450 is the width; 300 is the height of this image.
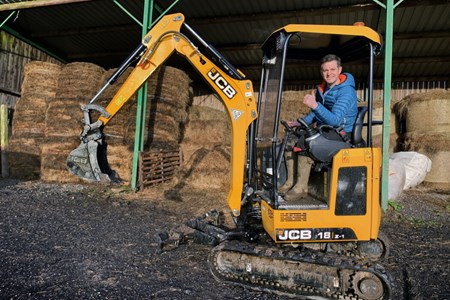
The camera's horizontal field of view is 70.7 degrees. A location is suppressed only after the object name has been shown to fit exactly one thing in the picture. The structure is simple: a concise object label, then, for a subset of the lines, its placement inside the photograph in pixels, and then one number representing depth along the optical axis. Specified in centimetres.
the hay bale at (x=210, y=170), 877
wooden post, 1044
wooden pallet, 839
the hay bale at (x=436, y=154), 873
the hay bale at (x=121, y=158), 878
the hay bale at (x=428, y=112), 929
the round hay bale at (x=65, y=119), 912
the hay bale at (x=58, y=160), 905
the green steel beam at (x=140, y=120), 812
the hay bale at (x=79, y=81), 935
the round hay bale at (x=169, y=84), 918
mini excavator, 309
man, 341
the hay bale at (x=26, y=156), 1005
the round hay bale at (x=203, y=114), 1120
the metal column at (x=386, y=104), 656
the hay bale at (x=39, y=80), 1015
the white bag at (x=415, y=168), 839
